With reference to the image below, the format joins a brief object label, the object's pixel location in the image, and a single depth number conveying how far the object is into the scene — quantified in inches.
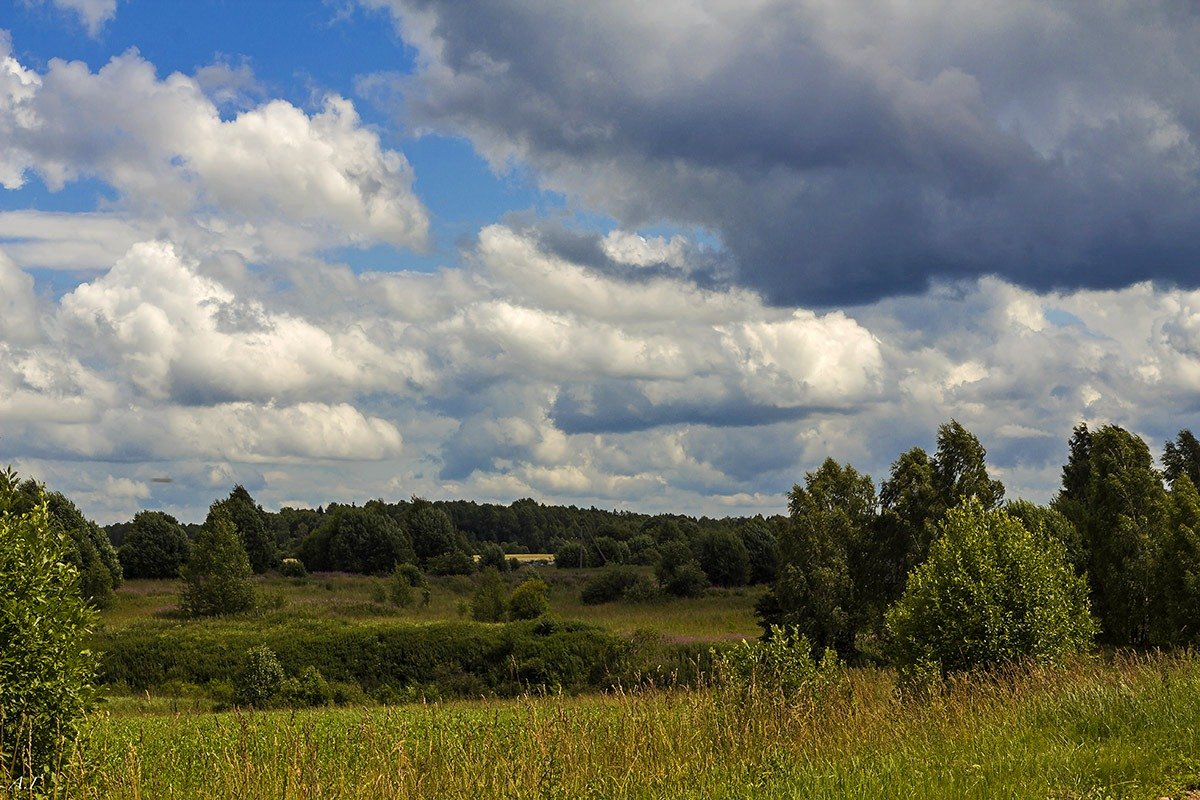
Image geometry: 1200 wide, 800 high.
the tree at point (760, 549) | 3319.4
